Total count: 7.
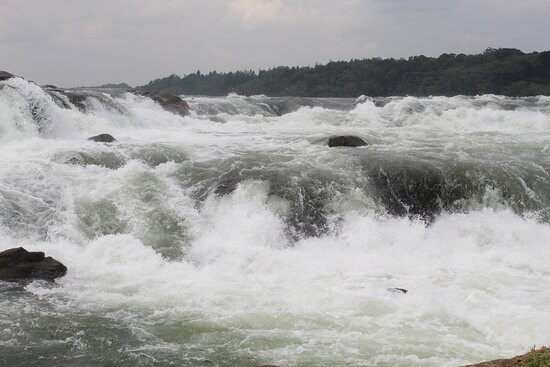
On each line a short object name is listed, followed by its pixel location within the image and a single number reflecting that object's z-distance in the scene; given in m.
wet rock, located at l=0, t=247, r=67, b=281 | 8.68
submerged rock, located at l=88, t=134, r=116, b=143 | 15.67
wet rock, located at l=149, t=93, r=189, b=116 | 25.09
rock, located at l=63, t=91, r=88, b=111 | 20.24
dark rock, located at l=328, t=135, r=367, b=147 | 15.60
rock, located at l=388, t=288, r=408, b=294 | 8.14
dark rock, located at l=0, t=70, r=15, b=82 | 16.88
